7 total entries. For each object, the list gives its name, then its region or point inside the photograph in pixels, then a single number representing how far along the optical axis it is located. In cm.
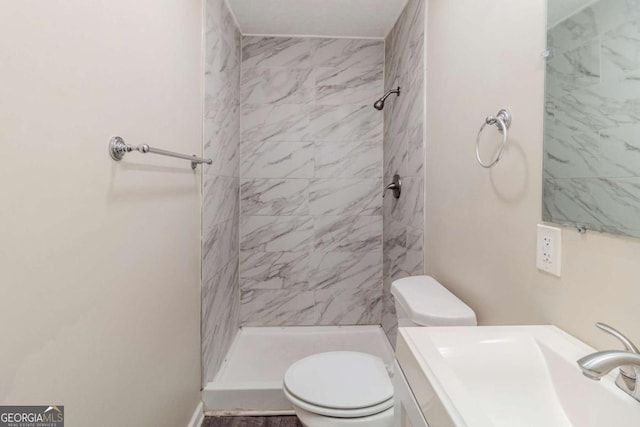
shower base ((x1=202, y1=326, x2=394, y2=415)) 174
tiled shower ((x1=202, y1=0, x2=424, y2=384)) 250
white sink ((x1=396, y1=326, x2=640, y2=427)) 56
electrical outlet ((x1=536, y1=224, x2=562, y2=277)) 81
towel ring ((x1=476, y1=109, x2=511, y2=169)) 99
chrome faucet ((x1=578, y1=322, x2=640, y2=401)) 50
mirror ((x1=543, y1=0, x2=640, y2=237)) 65
